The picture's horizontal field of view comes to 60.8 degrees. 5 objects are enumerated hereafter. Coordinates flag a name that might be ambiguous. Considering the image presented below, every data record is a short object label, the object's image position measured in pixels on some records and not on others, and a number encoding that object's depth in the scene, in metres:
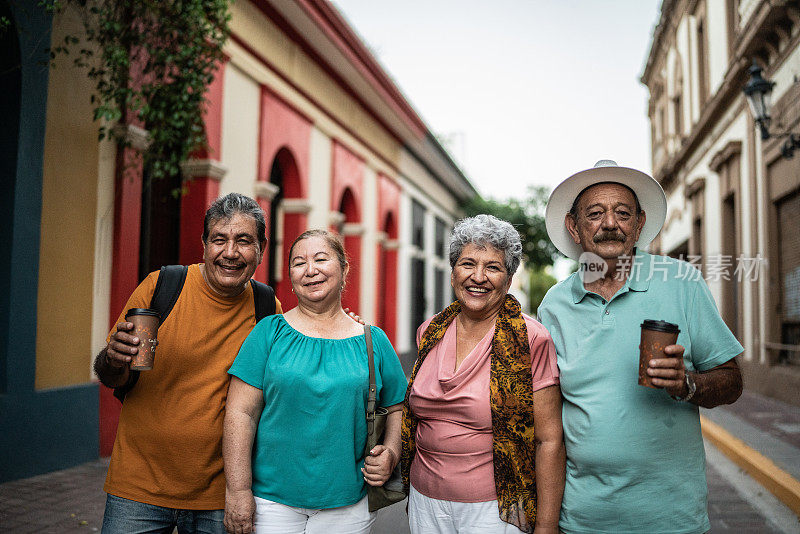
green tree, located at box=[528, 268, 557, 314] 78.64
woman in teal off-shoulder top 2.39
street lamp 8.30
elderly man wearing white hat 2.27
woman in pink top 2.32
